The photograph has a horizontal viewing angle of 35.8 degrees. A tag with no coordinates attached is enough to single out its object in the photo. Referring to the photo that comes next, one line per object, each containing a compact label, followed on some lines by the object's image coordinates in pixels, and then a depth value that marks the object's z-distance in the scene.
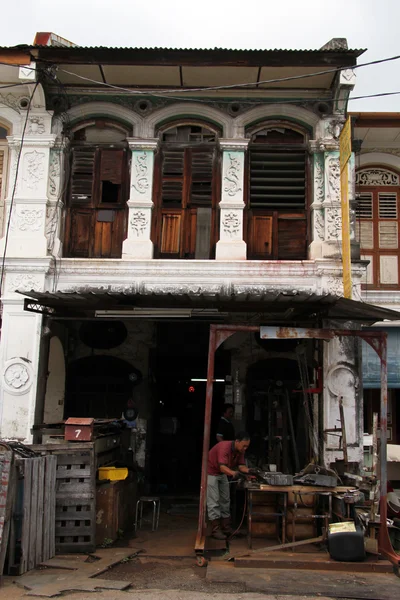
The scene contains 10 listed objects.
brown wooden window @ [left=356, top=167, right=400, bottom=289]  13.42
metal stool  10.34
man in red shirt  9.36
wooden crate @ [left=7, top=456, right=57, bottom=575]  7.57
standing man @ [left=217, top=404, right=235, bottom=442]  11.08
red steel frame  8.20
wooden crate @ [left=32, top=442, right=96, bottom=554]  8.72
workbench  8.70
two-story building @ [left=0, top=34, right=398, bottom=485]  10.90
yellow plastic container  9.55
